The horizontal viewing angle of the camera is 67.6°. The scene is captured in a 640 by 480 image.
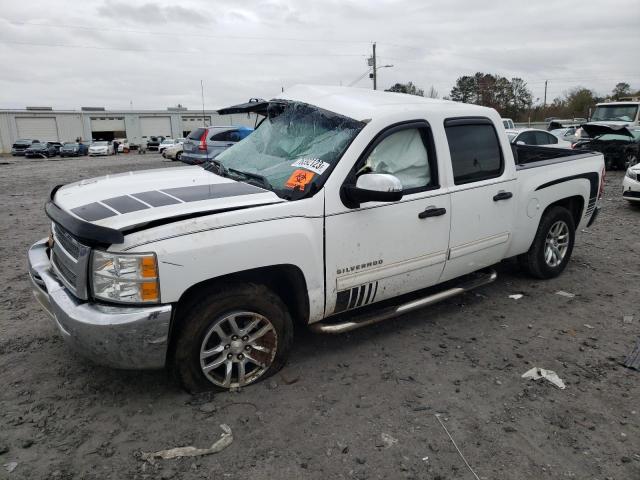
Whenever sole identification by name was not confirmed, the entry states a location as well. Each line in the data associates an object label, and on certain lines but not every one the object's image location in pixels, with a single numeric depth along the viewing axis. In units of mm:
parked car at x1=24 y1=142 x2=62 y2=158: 38906
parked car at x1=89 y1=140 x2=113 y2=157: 41156
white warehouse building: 59844
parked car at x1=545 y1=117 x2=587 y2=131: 28153
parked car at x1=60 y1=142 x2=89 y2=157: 40844
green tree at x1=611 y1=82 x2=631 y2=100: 64494
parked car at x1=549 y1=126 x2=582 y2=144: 17094
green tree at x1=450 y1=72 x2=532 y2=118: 65438
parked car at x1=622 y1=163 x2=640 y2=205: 9352
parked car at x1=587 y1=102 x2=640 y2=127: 19125
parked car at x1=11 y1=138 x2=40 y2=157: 42406
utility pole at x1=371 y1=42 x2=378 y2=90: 41188
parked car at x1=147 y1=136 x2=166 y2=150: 47250
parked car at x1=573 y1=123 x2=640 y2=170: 15109
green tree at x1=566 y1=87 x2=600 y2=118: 58844
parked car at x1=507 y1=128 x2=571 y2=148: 13857
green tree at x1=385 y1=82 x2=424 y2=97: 52828
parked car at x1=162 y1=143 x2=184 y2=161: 26483
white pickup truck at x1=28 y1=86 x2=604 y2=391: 2703
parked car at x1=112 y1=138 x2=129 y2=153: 46066
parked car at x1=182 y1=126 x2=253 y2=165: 16109
